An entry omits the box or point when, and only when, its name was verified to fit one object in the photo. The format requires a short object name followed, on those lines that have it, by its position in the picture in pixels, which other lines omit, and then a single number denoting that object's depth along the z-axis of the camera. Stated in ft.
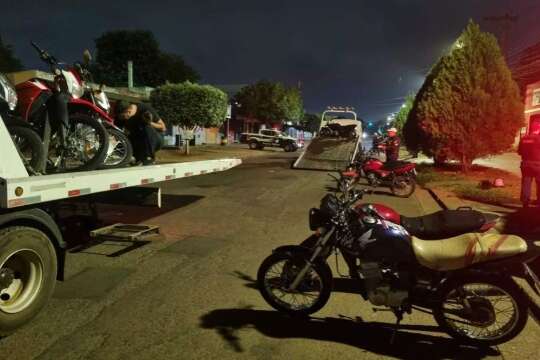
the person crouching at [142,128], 24.73
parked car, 127.95
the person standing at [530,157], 27.86
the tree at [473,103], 50.85
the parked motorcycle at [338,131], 67.97
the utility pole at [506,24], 134.74
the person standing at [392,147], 47.93
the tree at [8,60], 149.73
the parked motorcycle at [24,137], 16.17
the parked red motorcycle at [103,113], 20.93
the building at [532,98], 123.34
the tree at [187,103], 91.71
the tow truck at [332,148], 59.82
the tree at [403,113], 120.25
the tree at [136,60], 194.39
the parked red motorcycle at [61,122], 18.29
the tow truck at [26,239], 11.28
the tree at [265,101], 187.21
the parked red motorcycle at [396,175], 39.22
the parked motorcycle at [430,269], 11.37
